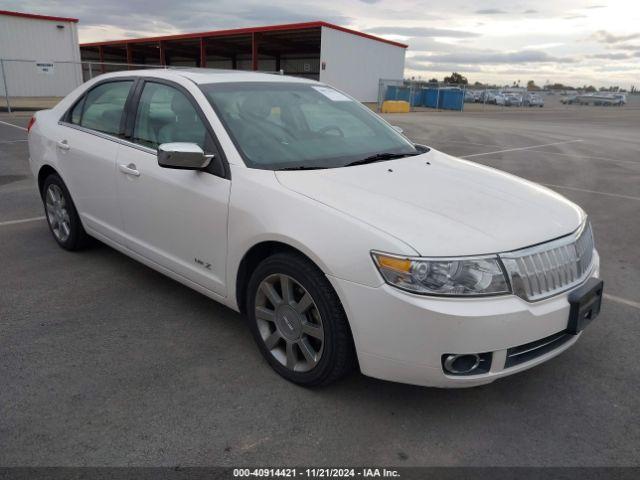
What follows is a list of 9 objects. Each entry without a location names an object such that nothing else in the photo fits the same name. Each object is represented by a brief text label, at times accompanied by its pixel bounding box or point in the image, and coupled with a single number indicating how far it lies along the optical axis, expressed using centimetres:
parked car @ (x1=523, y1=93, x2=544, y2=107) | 5281
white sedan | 241
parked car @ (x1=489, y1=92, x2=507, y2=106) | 5281
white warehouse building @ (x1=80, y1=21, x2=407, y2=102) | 3331
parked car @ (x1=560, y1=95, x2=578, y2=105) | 6731
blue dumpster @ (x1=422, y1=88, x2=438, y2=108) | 4008
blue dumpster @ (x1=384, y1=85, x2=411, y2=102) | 3666
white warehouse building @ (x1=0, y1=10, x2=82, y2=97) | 2714
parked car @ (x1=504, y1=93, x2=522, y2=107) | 5251
